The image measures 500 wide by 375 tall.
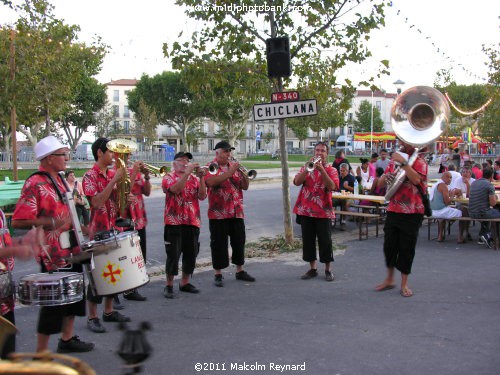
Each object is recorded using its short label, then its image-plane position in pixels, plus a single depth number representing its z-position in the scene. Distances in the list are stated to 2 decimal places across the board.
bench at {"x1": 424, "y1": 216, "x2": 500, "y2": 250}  9.64
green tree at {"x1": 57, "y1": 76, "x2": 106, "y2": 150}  53.47
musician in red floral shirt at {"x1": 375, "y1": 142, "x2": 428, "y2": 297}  6.53
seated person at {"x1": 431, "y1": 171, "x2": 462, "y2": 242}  10.34
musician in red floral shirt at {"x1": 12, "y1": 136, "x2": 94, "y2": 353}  4.16
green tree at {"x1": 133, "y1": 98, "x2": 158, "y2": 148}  49.72
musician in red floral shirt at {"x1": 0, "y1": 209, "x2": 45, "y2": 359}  2.50
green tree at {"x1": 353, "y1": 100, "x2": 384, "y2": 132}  90.62
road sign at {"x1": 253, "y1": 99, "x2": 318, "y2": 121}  8.45
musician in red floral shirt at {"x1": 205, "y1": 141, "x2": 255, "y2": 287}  7.18
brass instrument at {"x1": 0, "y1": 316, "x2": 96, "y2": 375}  1.88
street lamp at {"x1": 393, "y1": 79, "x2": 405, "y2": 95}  27.47
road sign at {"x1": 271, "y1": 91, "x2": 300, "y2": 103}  8.61
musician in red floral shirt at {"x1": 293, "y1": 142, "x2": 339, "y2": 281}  7.36
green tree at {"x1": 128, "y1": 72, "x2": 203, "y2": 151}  58.25
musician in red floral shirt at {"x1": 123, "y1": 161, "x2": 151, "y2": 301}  6.39
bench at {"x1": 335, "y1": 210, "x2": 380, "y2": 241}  10.66
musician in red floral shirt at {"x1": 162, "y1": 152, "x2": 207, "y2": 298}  6.61
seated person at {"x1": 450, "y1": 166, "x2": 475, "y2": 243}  10.41
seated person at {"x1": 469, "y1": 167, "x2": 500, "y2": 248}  9.81
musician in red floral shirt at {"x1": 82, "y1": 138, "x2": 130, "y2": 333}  5.30
